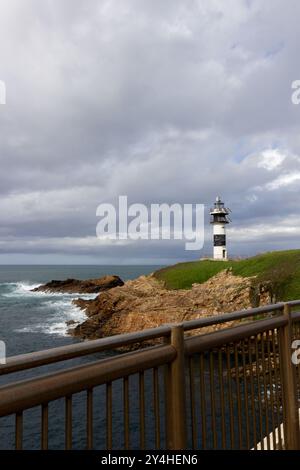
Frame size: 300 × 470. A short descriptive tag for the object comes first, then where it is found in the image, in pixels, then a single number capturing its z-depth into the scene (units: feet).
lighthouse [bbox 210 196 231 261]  212.43
